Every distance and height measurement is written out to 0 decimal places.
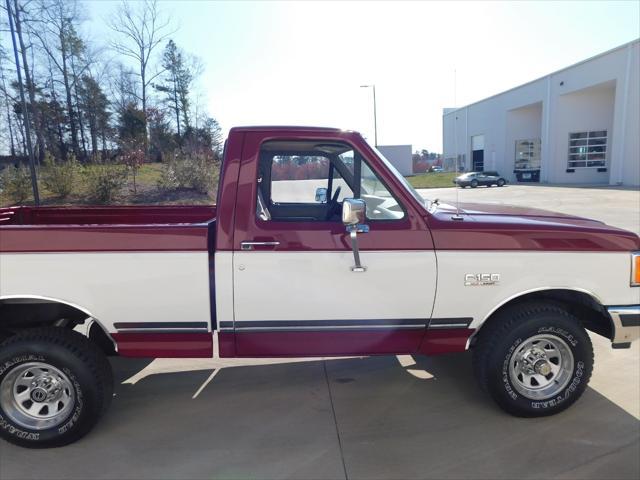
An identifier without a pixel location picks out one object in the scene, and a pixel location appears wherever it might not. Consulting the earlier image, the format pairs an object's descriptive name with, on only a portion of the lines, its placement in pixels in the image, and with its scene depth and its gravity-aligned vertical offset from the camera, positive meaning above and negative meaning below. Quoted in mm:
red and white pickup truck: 2732 -754
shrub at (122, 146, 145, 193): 19889 +933
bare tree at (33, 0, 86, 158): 21738 +8782
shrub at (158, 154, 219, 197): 19938 +88
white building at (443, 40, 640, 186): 28031 +3485
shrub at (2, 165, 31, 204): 16380 -51
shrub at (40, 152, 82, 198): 17484 +202
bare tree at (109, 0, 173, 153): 34719 +9852
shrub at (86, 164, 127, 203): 17547 -44
